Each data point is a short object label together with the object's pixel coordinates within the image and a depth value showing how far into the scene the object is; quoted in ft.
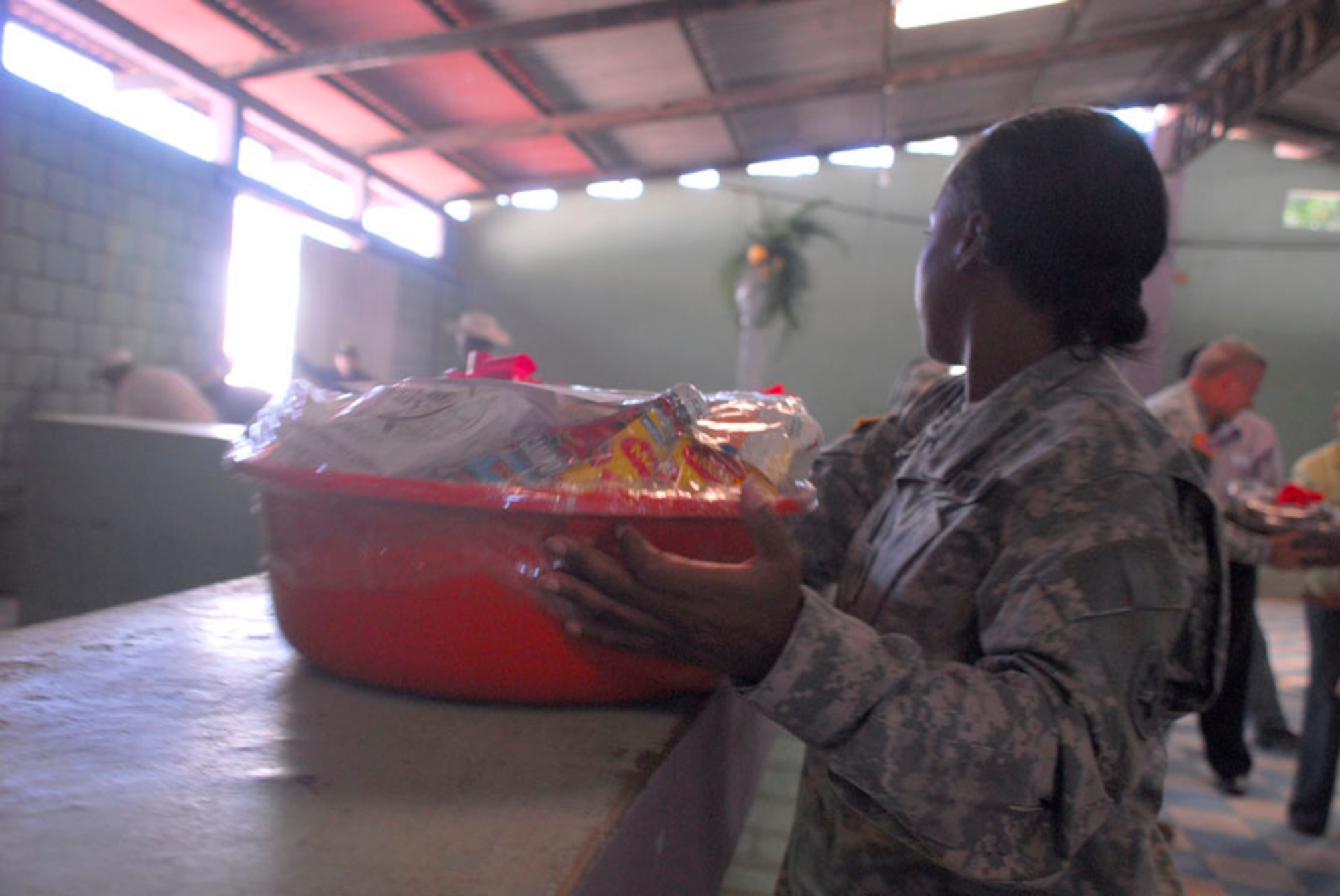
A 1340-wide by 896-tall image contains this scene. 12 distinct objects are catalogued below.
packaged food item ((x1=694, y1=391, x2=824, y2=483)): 2.26
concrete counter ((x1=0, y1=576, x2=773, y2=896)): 1.38
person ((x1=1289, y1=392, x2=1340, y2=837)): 7.75
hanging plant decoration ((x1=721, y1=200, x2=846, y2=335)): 21.88
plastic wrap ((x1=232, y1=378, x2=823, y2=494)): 1.91
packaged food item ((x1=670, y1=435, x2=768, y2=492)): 2.01
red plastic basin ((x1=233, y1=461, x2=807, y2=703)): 1.87
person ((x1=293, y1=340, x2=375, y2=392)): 20.40
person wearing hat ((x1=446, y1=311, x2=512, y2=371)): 18.16
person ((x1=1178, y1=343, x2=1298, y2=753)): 10.41
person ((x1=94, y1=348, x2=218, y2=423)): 11.94
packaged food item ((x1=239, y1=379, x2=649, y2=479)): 1.91
